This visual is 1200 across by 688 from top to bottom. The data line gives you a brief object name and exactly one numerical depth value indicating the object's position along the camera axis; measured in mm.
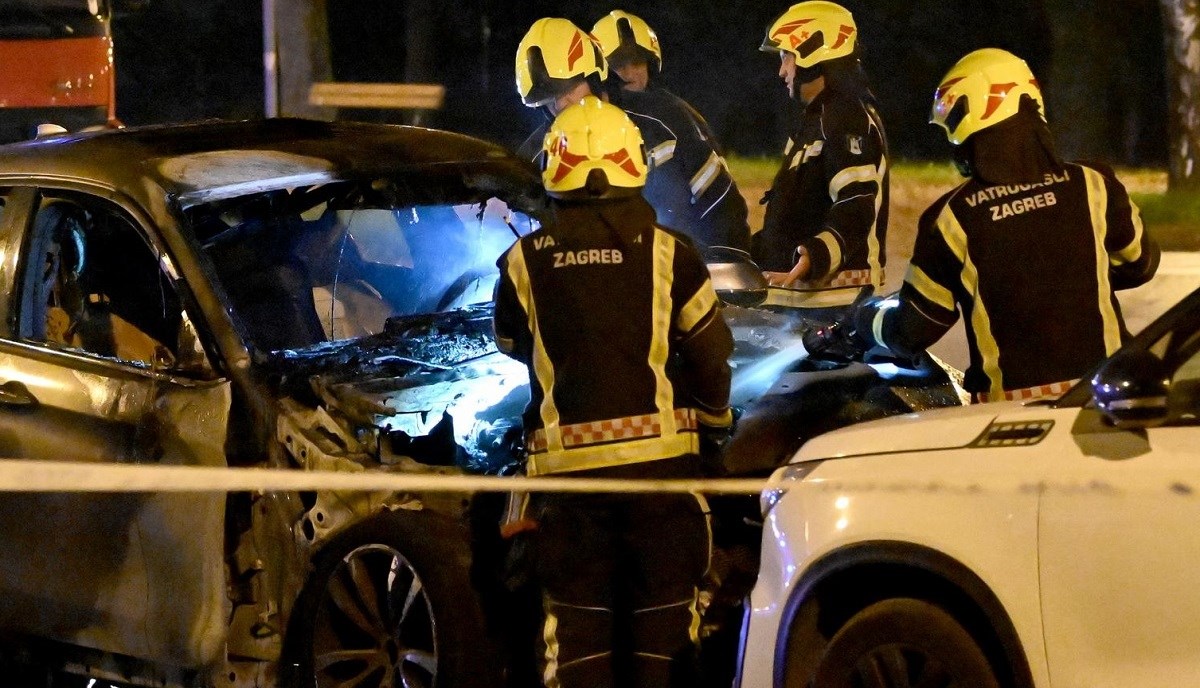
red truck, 24328
